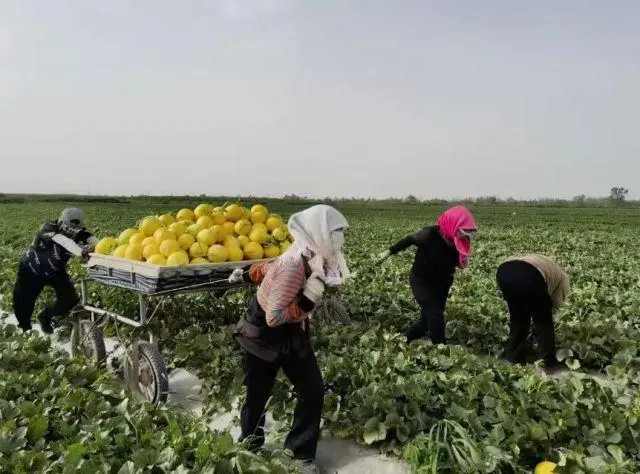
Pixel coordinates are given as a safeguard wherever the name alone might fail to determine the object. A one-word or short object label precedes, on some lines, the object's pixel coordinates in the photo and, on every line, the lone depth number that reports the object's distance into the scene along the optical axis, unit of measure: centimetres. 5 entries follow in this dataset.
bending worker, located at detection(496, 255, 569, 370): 490
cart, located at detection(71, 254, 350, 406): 418
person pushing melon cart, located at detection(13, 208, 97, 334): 536
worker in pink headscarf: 515
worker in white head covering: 298
